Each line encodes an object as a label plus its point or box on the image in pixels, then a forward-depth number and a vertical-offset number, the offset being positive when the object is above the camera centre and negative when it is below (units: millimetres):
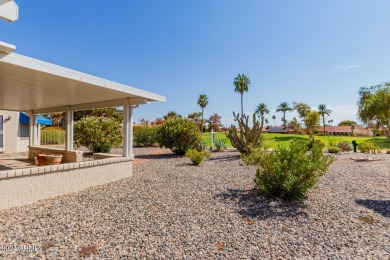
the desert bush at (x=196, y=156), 9488 -766
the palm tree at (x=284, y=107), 71875 +10693
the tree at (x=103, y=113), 29688 +4272
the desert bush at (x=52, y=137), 20125 +606
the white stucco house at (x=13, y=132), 13698 +820
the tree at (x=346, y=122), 84438 +5917
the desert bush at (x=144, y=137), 20577 +427
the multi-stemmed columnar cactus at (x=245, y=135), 12148 +259
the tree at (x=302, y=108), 58225 +8320
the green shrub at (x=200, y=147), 14195 -479
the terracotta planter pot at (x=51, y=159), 7750 -615
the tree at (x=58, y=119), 34153 +4028
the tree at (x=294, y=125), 61656 +3808
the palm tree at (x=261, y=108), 64169 +9481
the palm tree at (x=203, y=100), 52031 +9860
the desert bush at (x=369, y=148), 14017 -808
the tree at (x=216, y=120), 63991 +6126
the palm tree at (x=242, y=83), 44500 +12077
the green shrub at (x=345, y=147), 15977 -786
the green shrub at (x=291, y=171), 4570 -742
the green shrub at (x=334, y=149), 14610 -851
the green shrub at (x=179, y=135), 13188 +345
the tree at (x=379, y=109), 19594 +2713
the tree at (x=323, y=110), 64956 +8513
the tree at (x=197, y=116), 54403 +6313
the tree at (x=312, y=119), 38812 +3488
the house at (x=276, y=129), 81200 +3655
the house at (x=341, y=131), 69262 +2060
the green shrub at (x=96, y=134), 12945 +510
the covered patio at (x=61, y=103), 4398 +1486
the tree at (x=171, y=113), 47912 +6358
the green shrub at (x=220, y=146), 16300 -507
